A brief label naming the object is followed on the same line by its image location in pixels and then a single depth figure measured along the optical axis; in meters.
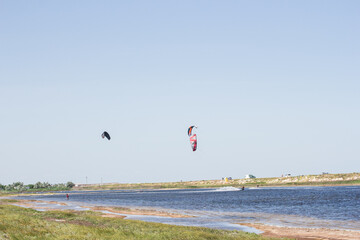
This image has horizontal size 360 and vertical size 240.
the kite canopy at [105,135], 71.65
